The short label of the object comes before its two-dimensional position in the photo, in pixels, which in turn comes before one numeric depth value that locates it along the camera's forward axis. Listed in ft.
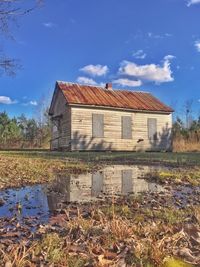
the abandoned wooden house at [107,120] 50.26
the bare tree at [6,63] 26.40
